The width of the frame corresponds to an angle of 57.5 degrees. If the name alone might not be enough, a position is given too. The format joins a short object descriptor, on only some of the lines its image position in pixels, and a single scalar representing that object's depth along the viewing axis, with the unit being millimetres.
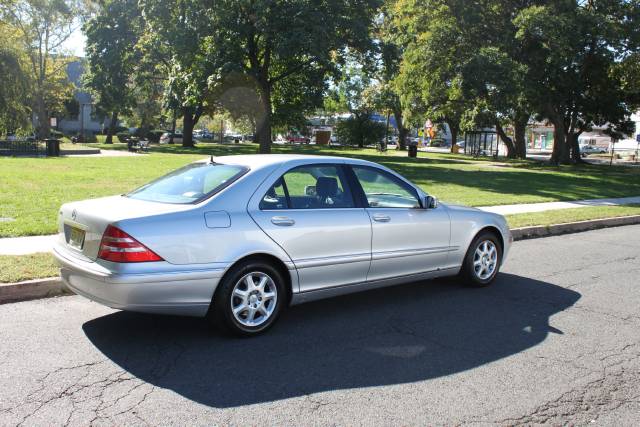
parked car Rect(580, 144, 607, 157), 76894
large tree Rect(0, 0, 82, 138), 44500
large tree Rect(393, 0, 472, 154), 27938
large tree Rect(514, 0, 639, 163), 25594
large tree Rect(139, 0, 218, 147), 28172
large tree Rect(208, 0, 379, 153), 26016
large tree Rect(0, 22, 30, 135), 30000
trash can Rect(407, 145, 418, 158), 43103
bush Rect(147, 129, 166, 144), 72625
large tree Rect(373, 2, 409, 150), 30297
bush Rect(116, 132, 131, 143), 65631
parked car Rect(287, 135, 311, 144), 85500
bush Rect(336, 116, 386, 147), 64062
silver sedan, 4449
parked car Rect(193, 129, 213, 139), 93100
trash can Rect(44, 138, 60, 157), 30344
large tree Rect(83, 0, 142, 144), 40188
